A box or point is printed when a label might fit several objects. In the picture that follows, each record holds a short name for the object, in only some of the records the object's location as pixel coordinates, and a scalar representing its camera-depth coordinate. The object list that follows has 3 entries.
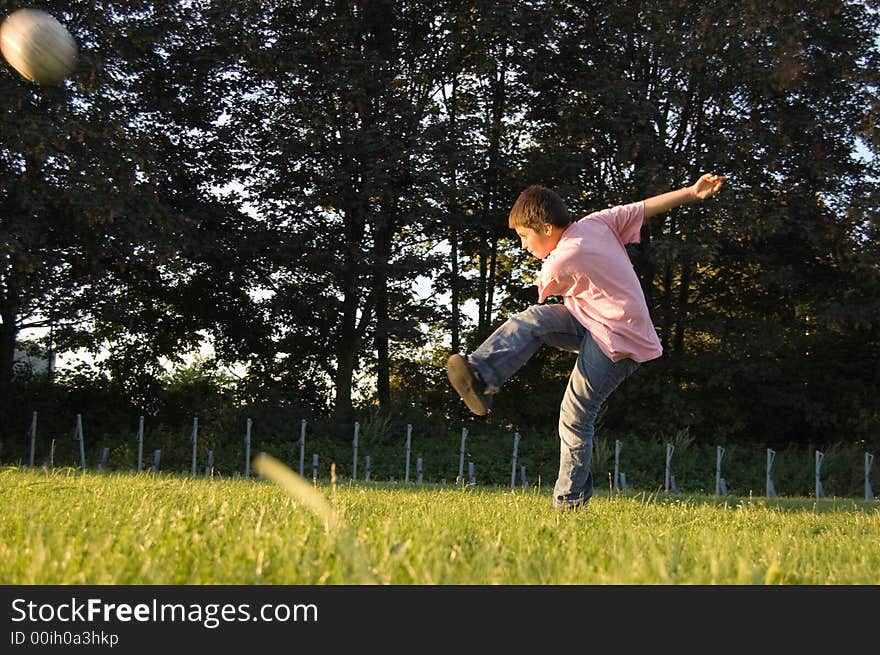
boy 4.77
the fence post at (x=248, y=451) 16.53
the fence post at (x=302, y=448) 16.40
